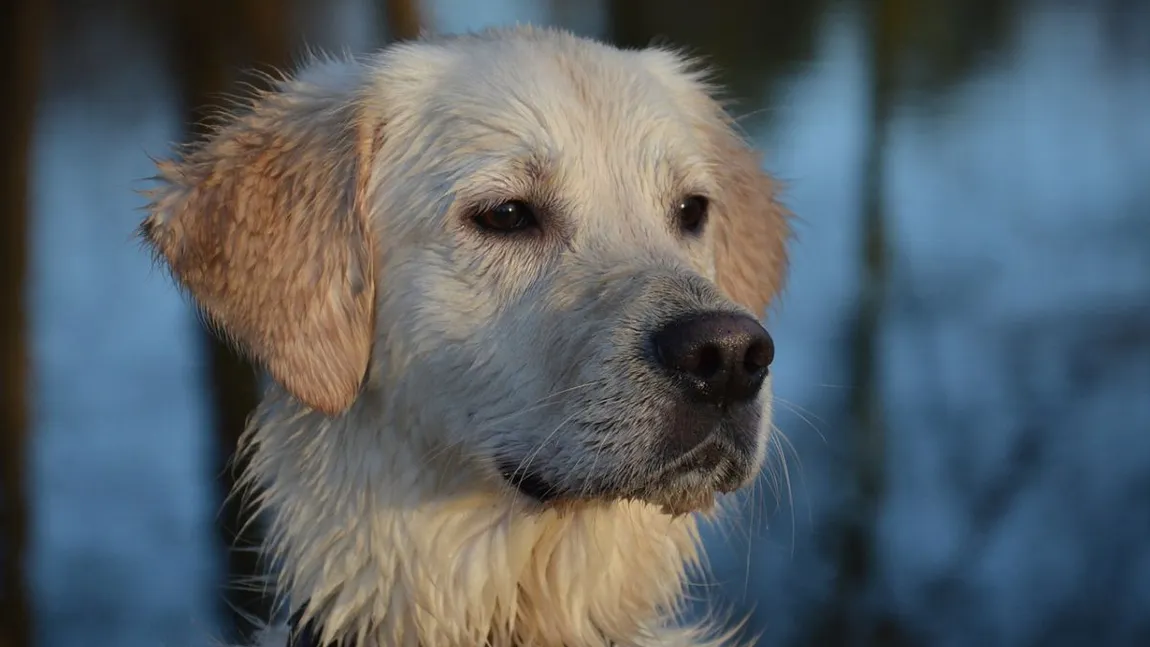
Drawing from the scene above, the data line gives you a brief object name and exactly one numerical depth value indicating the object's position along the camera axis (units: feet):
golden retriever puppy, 7.41
